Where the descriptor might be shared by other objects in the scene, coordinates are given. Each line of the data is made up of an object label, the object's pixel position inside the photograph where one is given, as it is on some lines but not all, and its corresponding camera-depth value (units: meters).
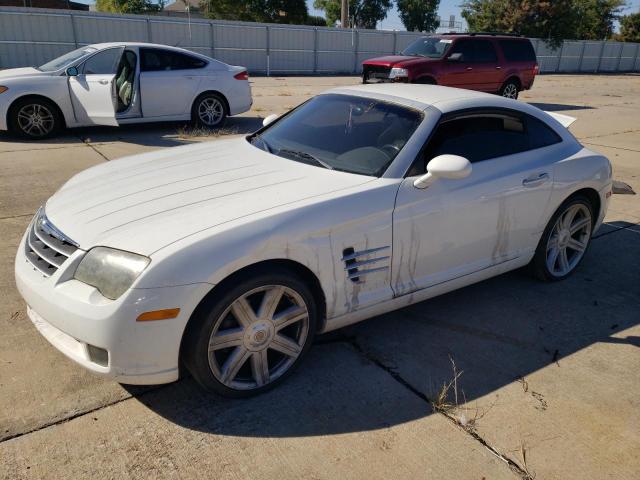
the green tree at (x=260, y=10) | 50.84
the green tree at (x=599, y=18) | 47.00
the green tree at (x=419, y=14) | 63.31
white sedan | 8.52
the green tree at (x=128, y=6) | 51.09
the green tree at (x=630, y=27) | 49.56
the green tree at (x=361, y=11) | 62.21
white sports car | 2.52
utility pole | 33.34
